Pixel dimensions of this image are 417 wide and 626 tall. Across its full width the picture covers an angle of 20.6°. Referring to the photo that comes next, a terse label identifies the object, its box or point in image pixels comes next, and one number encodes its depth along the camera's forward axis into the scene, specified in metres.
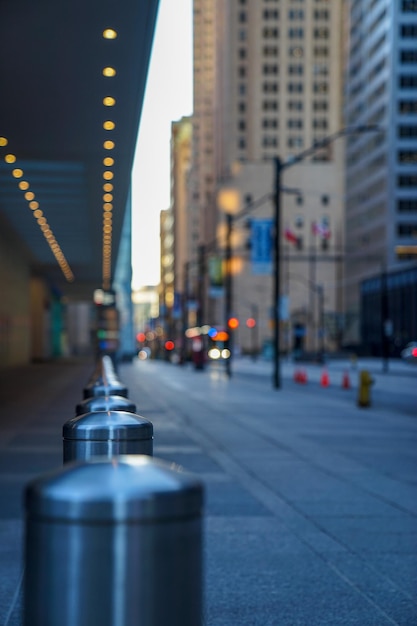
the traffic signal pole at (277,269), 41.69
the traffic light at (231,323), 63.07
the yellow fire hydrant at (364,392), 30.50
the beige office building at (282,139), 154.00
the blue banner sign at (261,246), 44.41
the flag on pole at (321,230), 73.12
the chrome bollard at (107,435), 4.67
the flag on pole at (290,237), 73.35
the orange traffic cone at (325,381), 44.62
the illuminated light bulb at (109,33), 21.76
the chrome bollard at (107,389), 8.74
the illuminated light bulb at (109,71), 24.85
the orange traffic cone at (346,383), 42.67
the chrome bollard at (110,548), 2.74
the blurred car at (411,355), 74.22
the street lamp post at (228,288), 58.03
